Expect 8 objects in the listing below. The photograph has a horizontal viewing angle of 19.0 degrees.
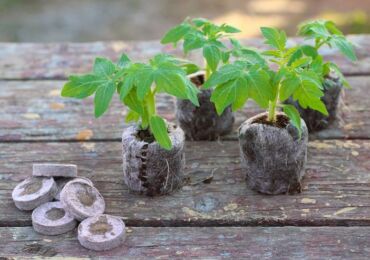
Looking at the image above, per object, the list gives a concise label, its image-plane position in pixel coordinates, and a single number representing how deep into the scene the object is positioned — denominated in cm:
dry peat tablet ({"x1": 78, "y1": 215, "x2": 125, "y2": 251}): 88
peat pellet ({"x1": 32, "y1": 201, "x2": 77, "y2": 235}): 90
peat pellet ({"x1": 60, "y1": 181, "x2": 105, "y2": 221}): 91
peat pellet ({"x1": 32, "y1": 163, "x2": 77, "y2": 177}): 95
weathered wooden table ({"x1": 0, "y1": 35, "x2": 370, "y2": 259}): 89
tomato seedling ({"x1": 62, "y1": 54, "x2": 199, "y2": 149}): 88
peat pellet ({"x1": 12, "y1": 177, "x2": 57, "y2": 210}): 93
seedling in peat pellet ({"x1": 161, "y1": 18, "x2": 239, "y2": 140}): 95
